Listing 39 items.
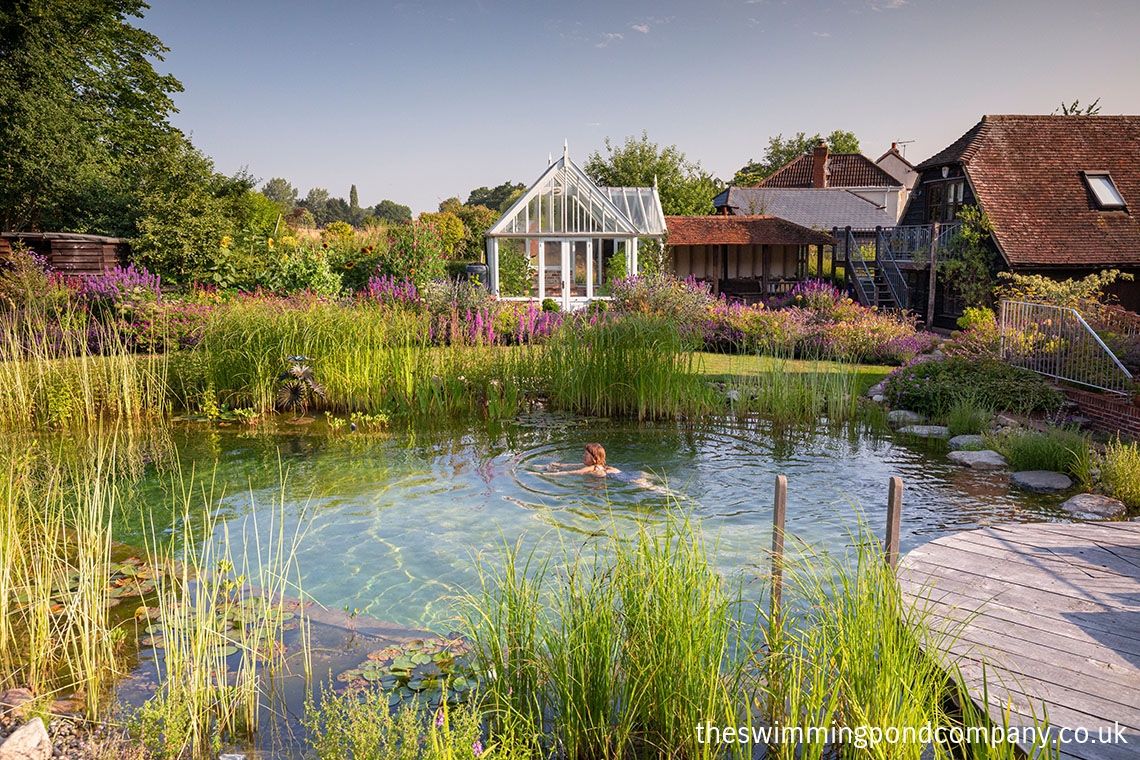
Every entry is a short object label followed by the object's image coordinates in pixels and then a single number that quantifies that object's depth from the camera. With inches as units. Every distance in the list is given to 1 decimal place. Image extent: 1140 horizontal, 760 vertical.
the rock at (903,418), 421.1
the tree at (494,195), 3191.4
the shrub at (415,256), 723.4
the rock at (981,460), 340.5
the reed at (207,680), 133.3
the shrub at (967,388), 411.2
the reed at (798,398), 409.1
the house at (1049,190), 798.5
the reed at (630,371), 405.7
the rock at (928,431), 397.7
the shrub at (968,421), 390.6
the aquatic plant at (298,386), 420.7
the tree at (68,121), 1000.9
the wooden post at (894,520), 144.8
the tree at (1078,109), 1727.4
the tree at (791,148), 2810.0
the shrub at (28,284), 554.7
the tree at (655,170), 1649.9
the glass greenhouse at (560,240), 887.1
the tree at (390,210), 3742.6
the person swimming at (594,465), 318.3
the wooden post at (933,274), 849.5
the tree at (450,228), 1331.6
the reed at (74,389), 376.8
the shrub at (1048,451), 316.2
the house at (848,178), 1781.5
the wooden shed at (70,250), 713.6
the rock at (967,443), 366.0
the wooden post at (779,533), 139.0
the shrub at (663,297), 670.5
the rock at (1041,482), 304.2
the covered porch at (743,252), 1088.2
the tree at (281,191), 3918.1
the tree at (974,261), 812.0
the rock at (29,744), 123.0
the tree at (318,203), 3554.6
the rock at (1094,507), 269.4
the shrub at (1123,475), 274.4
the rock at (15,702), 141.5
